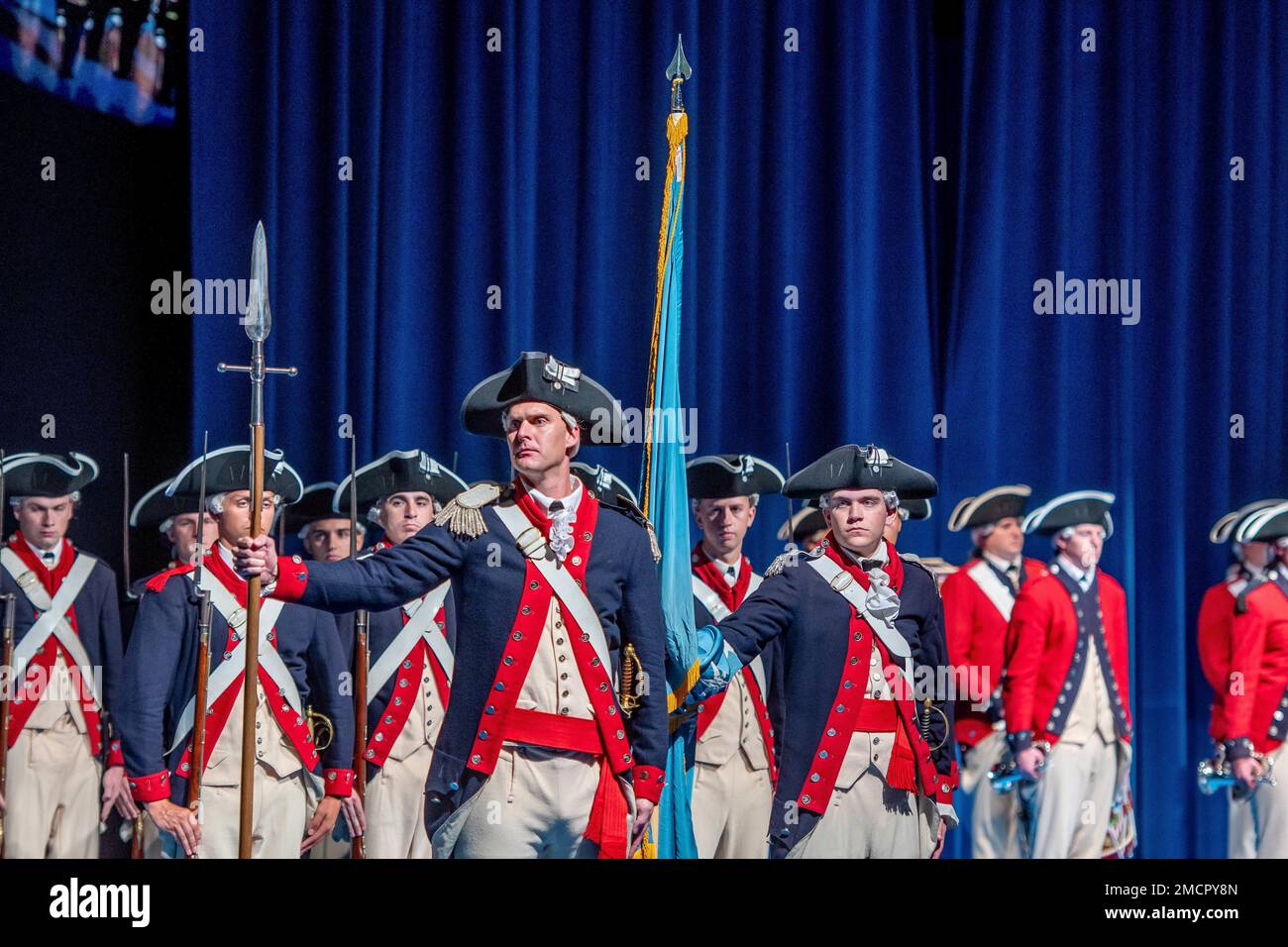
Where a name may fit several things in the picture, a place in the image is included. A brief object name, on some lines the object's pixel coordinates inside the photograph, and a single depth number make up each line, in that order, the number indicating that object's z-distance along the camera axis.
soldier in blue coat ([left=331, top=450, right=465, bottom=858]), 10.38
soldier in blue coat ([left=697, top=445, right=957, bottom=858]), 9.62
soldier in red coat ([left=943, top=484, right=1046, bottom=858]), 11.13
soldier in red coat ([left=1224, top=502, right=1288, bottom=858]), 11.03
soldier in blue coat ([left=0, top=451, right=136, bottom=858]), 10.27
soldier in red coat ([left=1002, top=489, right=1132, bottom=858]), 10.97
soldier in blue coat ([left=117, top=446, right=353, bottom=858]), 9.40
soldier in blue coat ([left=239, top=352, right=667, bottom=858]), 8.47
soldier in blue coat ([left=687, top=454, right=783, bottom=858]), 10.37
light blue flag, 9.58
